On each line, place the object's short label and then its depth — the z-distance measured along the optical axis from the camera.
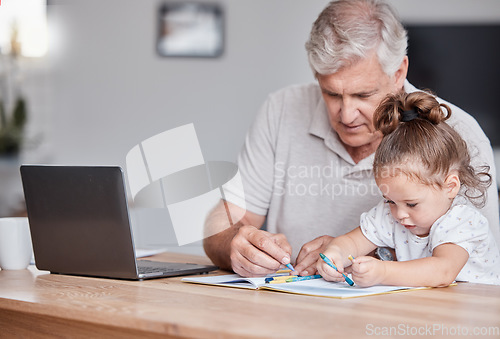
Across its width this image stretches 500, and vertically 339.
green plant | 4.38
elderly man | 1.48
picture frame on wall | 3.90
